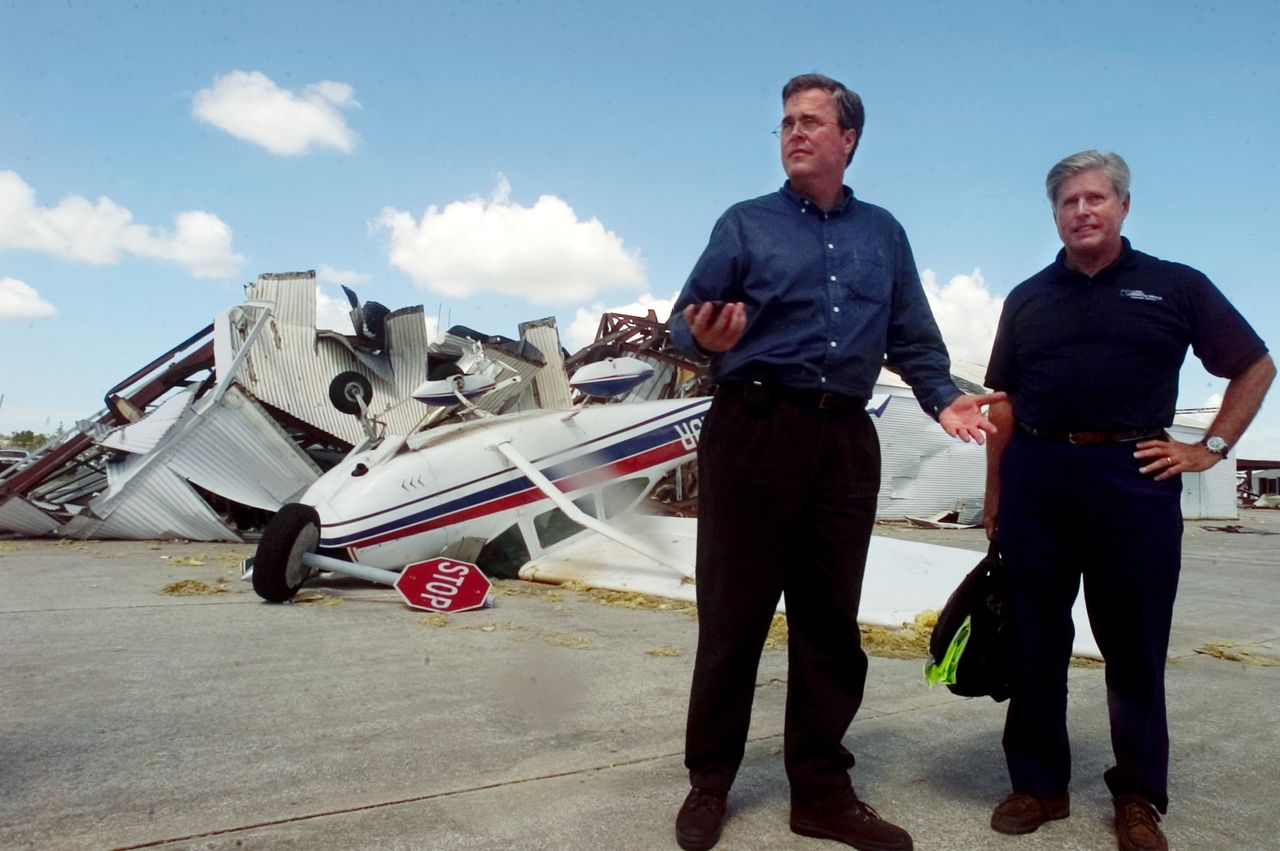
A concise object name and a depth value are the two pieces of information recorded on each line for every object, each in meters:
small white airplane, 6.71
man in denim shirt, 2.38
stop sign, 6.06
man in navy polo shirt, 2.41
